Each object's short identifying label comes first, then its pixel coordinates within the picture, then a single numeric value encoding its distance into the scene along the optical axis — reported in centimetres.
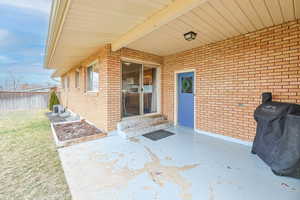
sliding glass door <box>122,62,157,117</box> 435
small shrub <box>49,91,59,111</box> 902
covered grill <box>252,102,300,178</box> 185
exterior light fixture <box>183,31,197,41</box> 300
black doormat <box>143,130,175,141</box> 363
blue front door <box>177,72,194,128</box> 444
